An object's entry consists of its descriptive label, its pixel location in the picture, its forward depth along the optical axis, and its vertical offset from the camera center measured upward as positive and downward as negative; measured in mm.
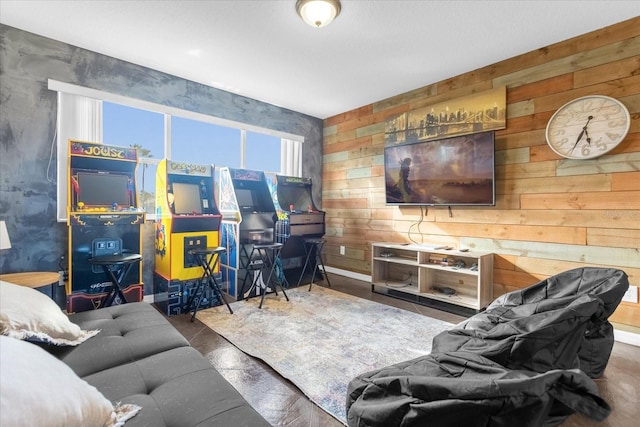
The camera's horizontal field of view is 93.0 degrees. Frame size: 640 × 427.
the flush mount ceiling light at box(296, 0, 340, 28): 2381 +1632
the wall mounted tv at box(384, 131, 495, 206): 3355 +515
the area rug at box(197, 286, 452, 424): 2031 -1072
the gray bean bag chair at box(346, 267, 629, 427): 581 -465
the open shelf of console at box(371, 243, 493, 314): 3277 -783
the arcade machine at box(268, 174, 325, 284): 4289 -79
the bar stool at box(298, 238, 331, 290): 4168 -505
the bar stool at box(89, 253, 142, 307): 2561 -495
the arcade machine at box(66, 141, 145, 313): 2717 -47
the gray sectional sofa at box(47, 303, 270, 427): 974 -636
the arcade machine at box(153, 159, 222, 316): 3172 -158
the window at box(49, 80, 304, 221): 3086 +993
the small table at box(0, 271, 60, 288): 2365 -525
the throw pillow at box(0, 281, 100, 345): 1186 -438
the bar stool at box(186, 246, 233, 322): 3073 -665
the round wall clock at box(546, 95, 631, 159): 2631 +789
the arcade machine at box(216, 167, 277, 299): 3754 -72
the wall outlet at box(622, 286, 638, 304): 2578 -697
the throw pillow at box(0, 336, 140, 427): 604 -398
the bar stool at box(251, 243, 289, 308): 3524 -594
